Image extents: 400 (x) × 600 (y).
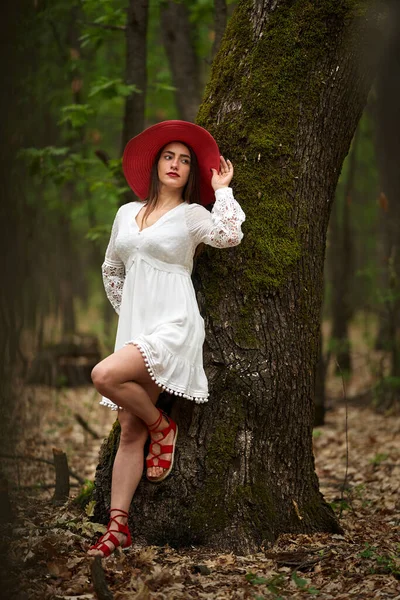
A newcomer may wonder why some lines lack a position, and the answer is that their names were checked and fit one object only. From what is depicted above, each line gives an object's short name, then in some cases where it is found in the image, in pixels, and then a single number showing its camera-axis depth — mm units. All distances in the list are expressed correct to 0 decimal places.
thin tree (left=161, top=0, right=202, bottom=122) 9031
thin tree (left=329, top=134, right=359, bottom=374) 9898
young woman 4023
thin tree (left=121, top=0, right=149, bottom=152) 7020
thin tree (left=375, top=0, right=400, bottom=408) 9133
